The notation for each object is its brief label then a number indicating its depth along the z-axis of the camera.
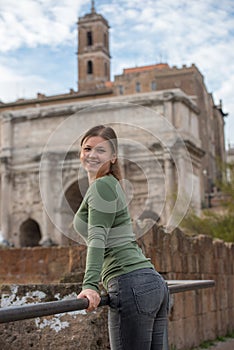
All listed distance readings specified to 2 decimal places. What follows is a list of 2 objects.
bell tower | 76.31
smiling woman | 2.91
